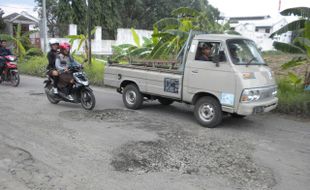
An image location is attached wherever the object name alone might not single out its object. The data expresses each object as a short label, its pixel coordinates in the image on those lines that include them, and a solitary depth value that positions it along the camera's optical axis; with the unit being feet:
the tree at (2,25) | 80.41
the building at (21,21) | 81.36
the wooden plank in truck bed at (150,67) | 24.09
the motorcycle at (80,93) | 26.53
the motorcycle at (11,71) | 38.24
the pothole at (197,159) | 14.58
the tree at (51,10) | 107.34
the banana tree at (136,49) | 37.40
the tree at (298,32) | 27.93
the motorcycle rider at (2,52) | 38.45
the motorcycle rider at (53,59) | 28.17
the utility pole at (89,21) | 43.37
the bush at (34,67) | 50.75
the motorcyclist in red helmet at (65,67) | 27.30
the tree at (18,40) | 57.52
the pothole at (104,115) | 23.98
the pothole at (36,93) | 33.53
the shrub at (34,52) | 60.89
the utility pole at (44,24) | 60.44
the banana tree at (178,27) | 33.01
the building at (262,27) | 116.57
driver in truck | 22.47
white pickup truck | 20.56
